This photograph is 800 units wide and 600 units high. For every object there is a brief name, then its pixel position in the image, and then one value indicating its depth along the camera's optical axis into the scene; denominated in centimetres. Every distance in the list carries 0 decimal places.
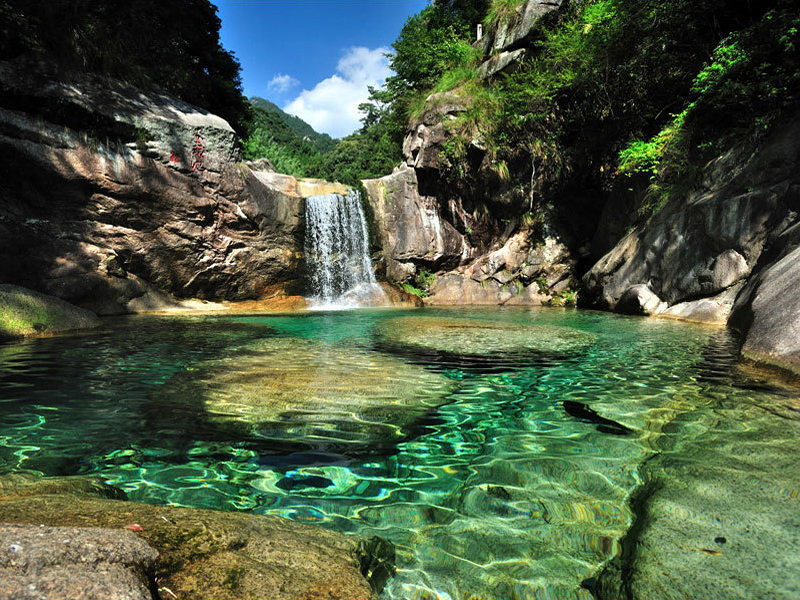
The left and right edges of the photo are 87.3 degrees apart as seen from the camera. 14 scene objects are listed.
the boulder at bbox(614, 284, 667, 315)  900
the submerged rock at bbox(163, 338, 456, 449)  249
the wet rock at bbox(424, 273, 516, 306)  1492
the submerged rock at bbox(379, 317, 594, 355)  516
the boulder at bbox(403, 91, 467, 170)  1506
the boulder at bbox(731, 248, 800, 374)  369
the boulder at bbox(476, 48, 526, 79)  1433
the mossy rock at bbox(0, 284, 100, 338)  588
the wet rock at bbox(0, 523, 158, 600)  80
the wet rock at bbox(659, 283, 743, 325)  732
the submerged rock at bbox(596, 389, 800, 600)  119
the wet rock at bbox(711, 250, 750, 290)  736
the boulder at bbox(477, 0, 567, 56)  1398
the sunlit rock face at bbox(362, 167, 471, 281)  1531
